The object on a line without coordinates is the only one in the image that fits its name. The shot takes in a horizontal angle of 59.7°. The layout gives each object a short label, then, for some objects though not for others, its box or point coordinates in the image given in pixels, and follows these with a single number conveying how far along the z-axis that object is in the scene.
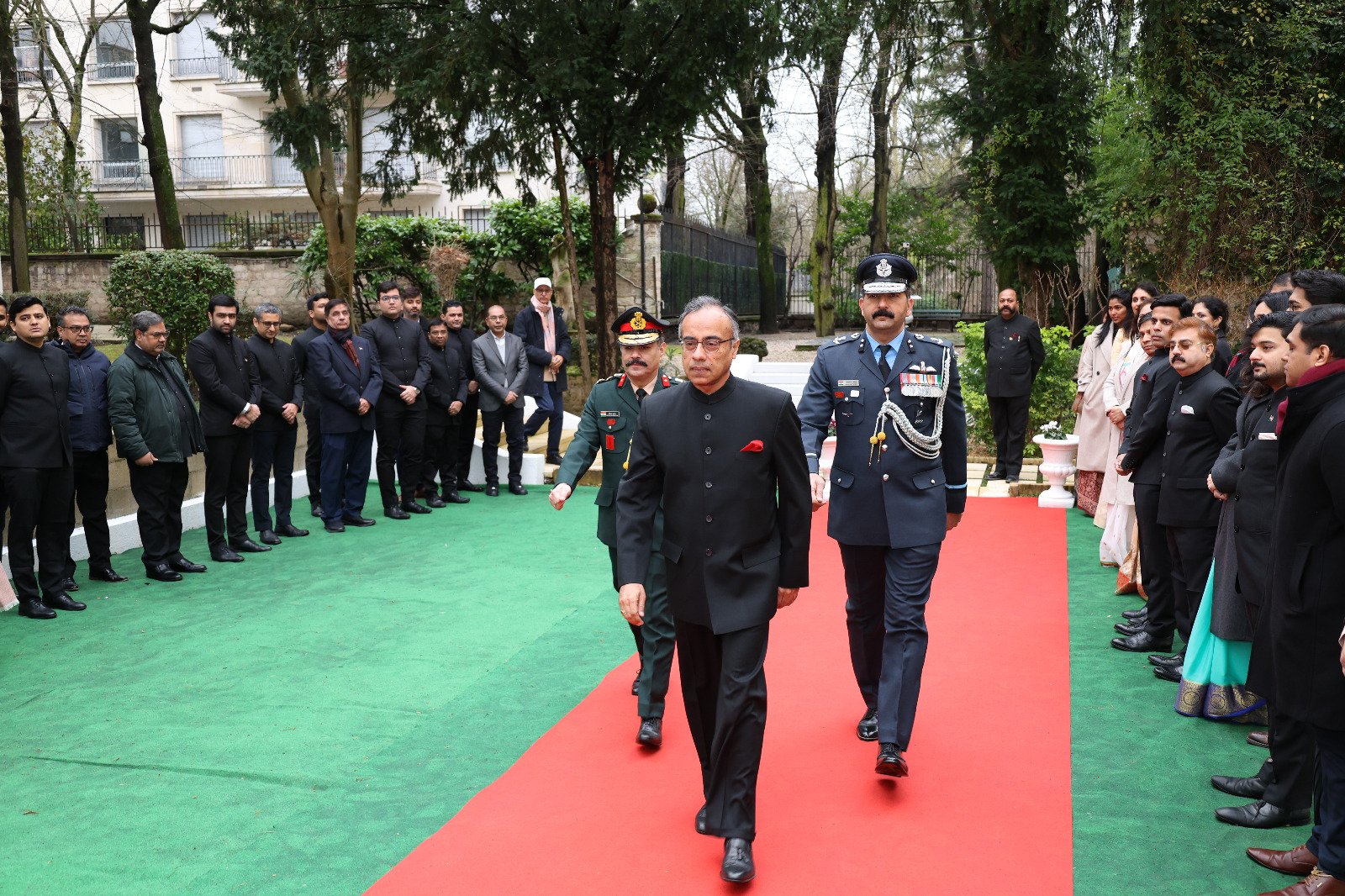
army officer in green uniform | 5.25
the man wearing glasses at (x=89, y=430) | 7.97
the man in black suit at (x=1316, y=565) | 3.53
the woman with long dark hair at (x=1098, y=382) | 9.30
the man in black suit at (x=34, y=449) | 7.33
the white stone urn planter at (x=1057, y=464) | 10.91
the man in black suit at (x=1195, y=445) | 5.61
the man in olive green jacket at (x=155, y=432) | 8.11
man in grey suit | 11.55
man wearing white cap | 12.24
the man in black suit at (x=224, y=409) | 8.91
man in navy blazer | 10.14
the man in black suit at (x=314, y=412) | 10.31
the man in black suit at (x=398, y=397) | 10.75
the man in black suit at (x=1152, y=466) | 6.04
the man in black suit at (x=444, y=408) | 11.23
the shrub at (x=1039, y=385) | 12.56
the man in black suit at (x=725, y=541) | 3.90
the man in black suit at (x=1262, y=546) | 4.15
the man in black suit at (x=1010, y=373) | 11.68
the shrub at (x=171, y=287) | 14.70
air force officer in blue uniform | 4.76
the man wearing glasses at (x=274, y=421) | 9.46
